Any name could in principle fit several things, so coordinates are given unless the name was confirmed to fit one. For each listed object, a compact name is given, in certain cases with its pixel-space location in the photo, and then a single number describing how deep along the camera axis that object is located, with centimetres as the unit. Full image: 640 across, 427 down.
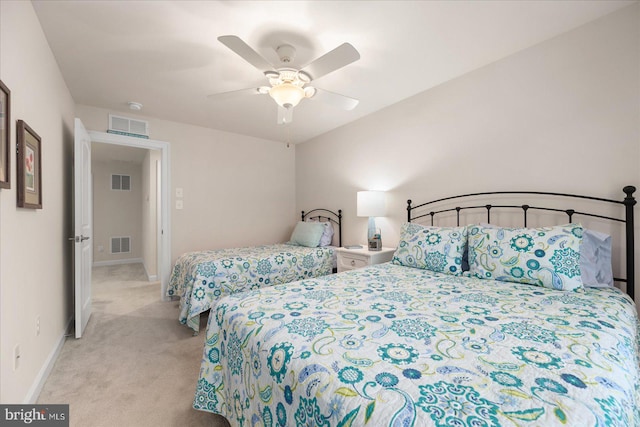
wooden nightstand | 307
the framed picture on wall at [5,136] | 137
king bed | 76
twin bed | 278
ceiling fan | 178
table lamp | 324
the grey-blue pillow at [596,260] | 175
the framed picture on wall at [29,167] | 162
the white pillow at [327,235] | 403
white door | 264
